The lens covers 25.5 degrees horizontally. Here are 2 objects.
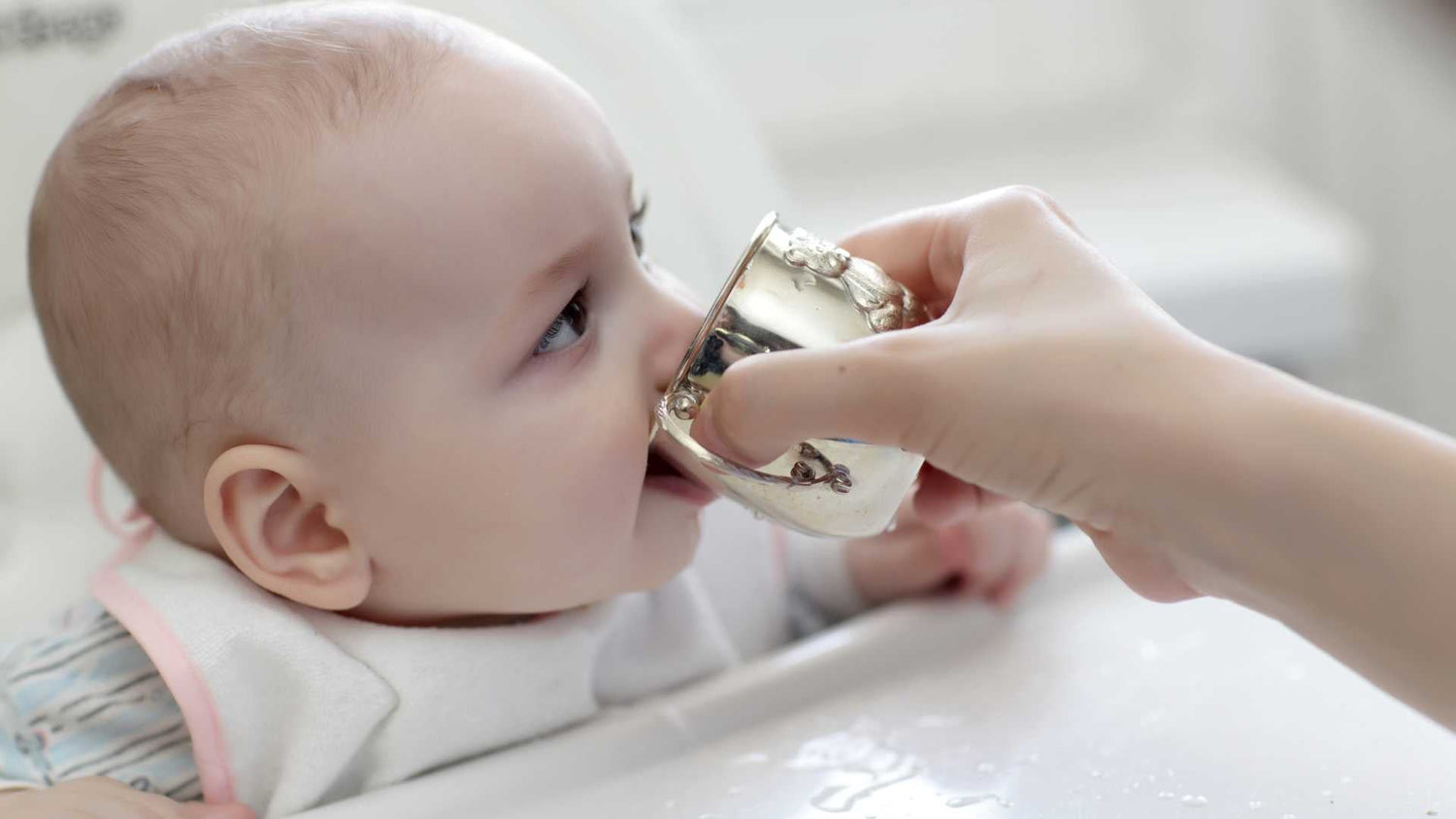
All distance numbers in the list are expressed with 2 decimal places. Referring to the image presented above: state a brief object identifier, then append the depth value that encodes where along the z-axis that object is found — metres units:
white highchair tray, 0.72
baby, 0.72
